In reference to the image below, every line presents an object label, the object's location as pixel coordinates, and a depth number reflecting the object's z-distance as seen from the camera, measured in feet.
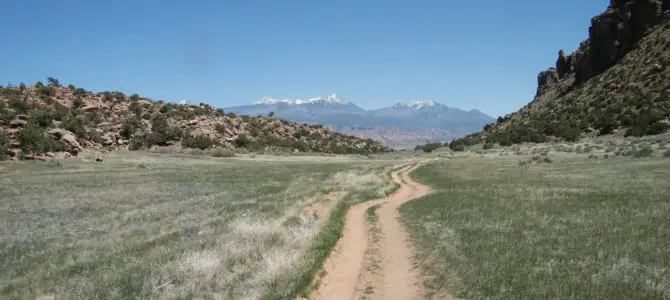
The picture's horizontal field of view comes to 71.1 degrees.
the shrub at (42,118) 206.40
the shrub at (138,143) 253.55
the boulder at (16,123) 192.24
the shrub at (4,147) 162.71
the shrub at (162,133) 266.77
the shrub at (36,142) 171.32
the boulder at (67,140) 188.03
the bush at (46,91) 281.25
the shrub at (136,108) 308.81
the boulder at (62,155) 177.88
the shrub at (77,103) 282.25
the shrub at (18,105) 223.51
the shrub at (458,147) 376.72
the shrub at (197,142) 275.67
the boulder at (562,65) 466.29
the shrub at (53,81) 315.17
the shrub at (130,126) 264.93
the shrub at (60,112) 231.09
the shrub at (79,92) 306.14
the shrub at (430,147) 423.47
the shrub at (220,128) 321.32
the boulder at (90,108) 282.60
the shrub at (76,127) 218.79
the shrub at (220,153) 258.96
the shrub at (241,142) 315.58
